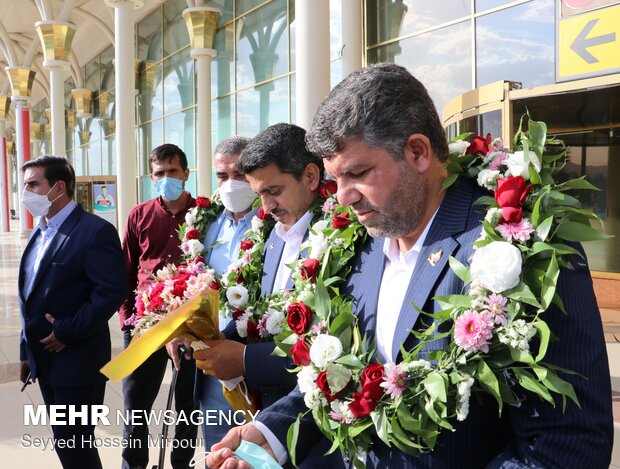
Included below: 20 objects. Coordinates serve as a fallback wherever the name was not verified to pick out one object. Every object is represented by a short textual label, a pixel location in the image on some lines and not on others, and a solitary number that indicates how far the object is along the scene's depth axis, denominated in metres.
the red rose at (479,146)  1.71
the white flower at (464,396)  1.29
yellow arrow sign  7.11
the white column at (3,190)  34.25
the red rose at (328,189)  2.40
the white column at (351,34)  10.77
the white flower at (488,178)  1.55
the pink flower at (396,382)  1.40
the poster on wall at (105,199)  14.14
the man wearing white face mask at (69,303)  3.07
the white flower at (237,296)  2.60
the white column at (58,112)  18.84
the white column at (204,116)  15.35
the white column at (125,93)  12.05
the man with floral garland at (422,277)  1.24
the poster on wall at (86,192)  16.98
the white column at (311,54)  7.12
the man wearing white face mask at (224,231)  2.83
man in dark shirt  3.82
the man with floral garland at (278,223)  2.21
